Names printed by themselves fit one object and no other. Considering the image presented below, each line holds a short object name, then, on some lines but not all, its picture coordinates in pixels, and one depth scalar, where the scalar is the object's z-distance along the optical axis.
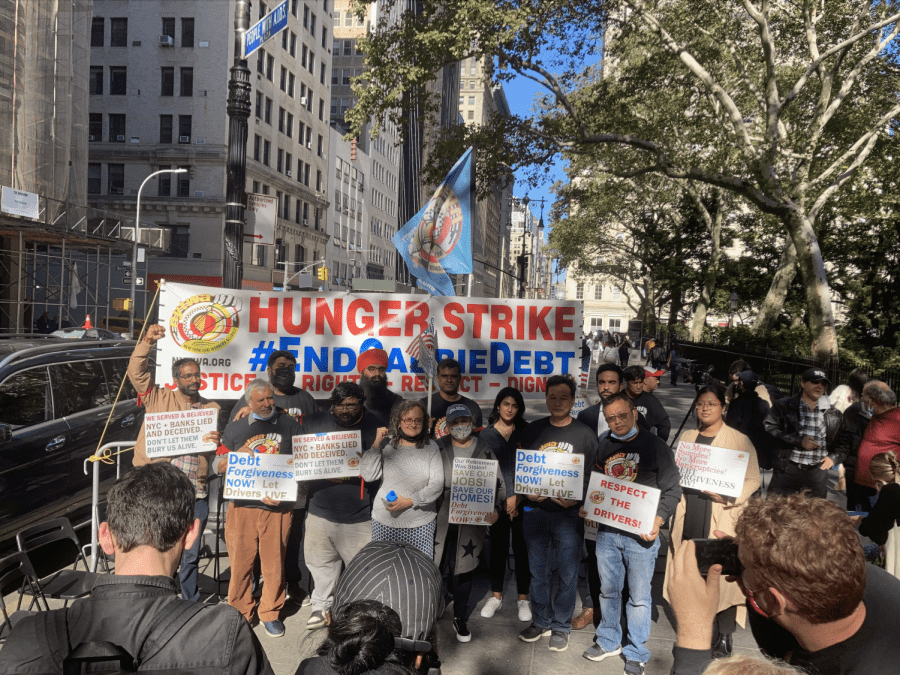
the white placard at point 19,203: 22.59
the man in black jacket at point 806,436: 6.21
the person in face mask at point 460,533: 5.14
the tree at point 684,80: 14.24
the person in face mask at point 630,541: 4.69
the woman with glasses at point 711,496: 5.16
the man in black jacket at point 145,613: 1.85
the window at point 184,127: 47.06
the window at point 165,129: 47.31
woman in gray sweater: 4.80
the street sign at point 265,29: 7.25
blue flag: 7.78
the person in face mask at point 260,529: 5.04
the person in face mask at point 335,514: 5.19
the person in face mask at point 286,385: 5.96
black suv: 5.73
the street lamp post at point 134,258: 29.45
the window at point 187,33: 46.78
